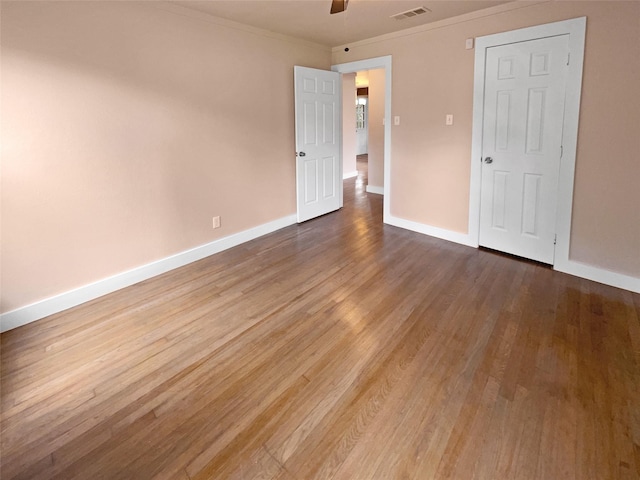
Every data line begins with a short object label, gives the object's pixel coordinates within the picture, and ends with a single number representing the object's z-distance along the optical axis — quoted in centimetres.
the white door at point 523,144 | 330
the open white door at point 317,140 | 484
